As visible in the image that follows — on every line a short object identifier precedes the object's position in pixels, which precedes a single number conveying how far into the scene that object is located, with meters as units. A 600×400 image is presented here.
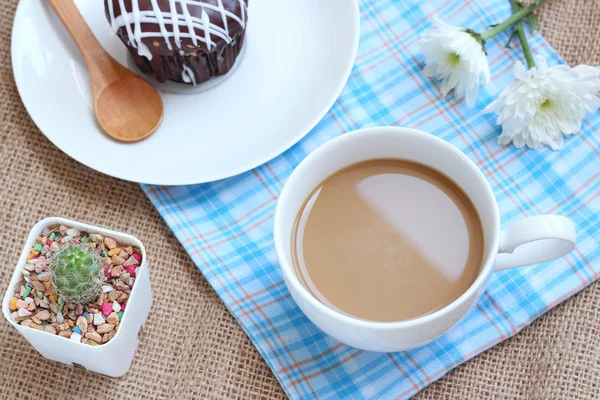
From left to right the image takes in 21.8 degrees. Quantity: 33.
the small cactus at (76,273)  0.62
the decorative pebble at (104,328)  0.63
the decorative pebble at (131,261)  0.64
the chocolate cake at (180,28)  0.66
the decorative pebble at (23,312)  0.63
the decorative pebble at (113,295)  0.64
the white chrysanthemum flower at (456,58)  0.68
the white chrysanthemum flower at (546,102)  0.67
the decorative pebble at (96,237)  0.64
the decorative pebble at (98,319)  0.63
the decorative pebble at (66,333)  0.63
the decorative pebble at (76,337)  0.63
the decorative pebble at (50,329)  0.63
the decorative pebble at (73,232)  0.64
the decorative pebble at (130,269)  0.64
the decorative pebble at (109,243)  0.64
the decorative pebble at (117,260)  0.64
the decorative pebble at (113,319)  0.63
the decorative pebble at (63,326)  0.63
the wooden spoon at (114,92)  0.68
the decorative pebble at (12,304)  0.63
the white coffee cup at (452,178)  0.60
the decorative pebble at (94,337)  0.63
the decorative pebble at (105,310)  0.63
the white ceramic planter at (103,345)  0.63
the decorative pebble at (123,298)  0.64
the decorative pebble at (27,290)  0.63
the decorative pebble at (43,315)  0.63
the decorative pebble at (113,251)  0.64
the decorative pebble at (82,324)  0.63
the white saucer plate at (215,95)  0.68
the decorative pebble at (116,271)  0.64
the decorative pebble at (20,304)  0.63
